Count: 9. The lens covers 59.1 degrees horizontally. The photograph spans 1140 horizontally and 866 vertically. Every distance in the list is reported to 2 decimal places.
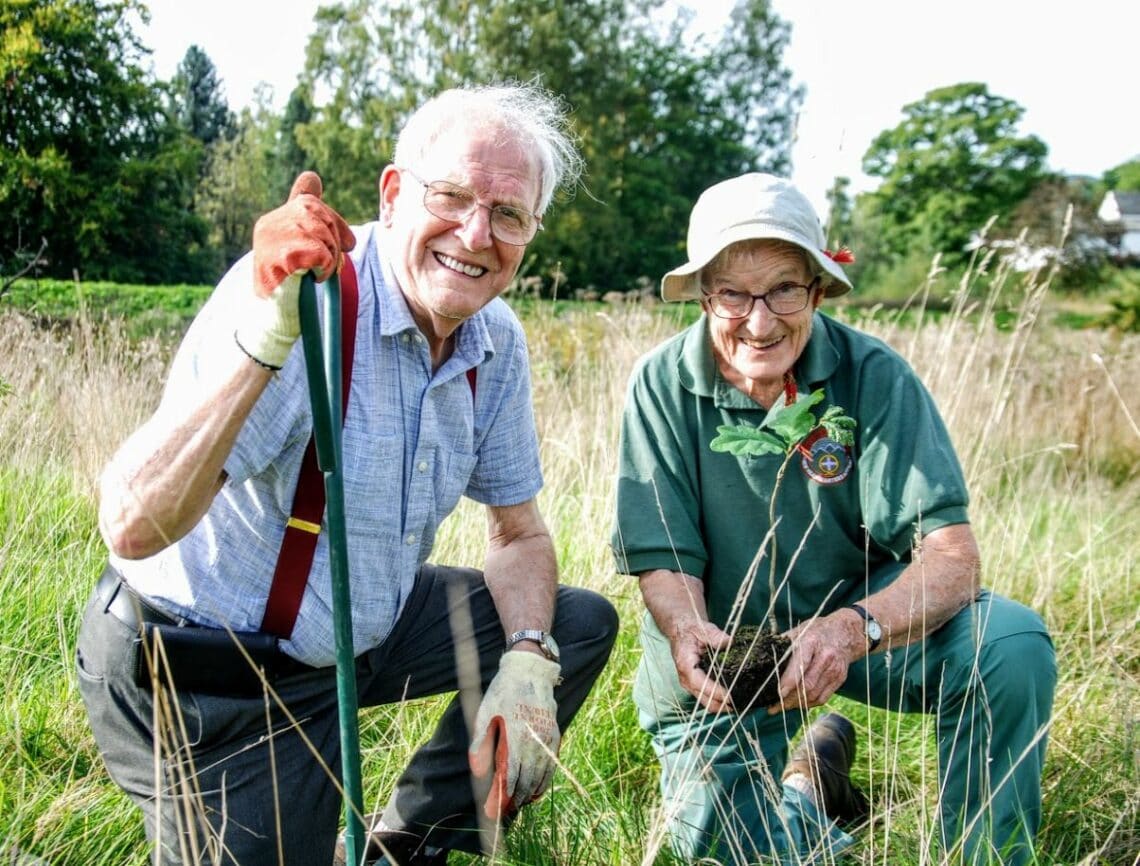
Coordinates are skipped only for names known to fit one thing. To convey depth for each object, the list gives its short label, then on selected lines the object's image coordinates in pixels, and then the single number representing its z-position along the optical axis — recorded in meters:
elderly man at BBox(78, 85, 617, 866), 1.93
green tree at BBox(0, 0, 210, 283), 21.89
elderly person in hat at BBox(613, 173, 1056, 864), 2.08
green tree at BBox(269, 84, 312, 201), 41.42
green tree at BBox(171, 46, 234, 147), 49.62
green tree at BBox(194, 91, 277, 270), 34.25
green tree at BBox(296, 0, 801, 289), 30.28
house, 62.19
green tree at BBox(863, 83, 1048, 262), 45.59
